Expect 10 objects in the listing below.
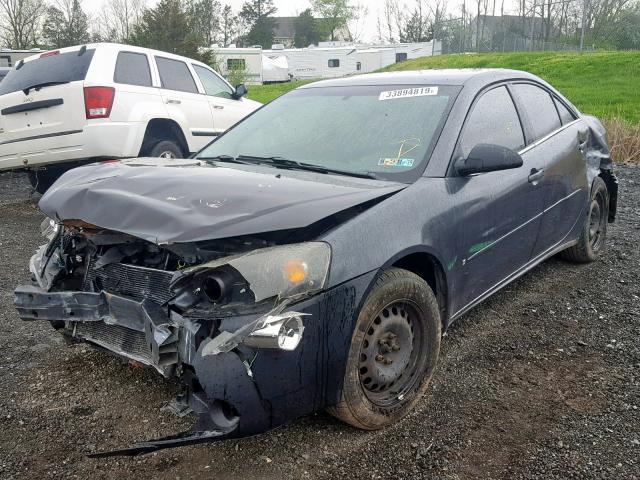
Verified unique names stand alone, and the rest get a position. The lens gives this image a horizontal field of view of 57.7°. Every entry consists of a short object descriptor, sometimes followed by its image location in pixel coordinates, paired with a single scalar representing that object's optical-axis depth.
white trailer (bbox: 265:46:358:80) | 50.59
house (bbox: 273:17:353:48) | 72.88
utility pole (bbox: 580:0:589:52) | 25.27
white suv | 6.61
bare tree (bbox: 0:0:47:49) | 41.41
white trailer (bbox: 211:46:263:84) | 40.34
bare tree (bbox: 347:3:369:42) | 72.88
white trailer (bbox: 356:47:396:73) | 50.53
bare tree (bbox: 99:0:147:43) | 51.11
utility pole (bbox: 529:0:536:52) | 29.61
